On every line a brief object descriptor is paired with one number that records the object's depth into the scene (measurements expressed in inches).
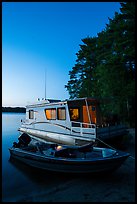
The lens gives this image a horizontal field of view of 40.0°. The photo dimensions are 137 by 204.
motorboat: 298.2
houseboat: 482.9
